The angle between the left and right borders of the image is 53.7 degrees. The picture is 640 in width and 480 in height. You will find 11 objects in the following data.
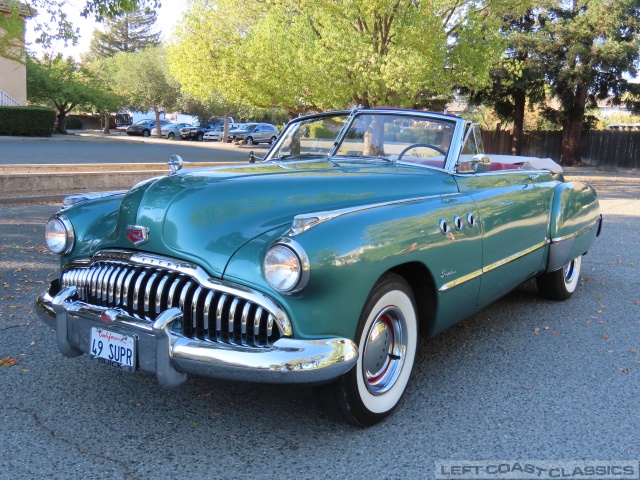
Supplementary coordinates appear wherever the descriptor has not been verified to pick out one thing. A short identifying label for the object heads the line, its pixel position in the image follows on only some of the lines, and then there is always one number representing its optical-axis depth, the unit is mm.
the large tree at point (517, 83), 24422
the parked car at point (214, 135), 44344
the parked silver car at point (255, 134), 39938
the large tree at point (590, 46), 23391
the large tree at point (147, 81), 45906
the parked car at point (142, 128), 44875
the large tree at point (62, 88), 37969
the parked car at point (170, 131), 44156
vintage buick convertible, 2699
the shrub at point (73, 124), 51753
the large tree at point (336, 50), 15234
